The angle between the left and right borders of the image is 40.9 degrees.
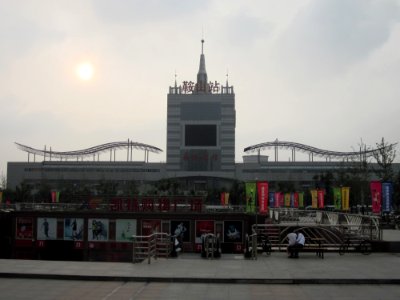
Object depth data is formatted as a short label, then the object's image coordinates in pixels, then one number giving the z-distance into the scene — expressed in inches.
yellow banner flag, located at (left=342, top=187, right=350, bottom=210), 1760.6
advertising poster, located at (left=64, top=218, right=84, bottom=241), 1611.7
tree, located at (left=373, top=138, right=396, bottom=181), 1823.9
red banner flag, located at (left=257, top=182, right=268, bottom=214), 1706.4
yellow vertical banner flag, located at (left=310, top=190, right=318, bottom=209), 2277.3
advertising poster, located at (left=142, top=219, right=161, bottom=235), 1532.4
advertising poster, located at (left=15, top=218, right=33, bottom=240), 1651.1
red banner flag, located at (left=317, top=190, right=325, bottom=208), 2199.8
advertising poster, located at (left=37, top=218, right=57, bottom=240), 1633.9
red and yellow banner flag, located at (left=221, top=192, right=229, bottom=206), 3264.5
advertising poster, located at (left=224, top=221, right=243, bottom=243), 1540.4
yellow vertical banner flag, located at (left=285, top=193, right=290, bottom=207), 2898.6
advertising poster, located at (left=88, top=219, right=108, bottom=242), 1584.6
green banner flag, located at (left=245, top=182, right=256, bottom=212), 1809.2
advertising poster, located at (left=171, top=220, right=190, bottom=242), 1514.5
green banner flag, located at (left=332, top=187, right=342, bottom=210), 1828.1
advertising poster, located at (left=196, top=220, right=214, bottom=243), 1525.6
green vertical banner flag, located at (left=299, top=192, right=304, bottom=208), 2746.1
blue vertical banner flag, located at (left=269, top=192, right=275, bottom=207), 2713.8
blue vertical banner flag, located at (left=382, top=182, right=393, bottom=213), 1258.6
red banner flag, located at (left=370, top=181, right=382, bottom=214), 1264.4
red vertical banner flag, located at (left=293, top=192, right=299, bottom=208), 2995.6
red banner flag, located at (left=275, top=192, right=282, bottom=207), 2622.3
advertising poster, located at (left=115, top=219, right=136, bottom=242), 1561.3
